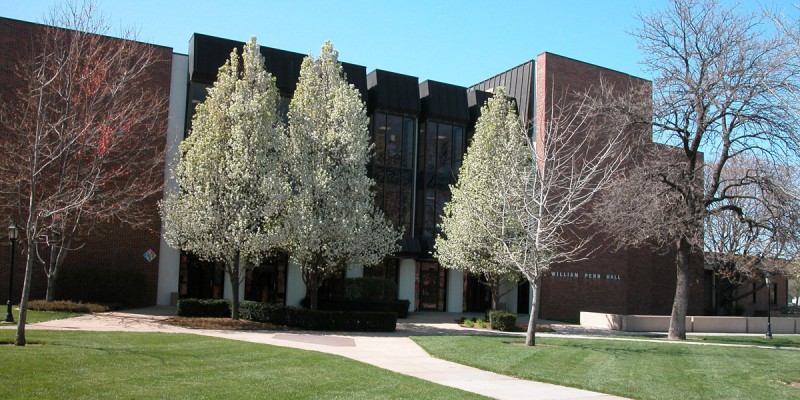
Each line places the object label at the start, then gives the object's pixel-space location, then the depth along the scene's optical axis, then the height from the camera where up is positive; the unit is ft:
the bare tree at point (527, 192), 64.24 +7.29
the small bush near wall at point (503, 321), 88.74 -8.18
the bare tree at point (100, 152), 66.03 +10.95
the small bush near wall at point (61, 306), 78.07 -7.33
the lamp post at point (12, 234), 67.52 +0.85
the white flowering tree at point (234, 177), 75.20 +8.33
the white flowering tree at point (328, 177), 76.79 +9.00
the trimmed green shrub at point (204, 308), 78.84 -7.06
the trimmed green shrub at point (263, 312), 76.74 -7.19
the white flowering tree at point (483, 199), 87.30 +7.86
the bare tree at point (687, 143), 73.41 +14.45
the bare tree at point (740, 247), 94.92 +3.47
